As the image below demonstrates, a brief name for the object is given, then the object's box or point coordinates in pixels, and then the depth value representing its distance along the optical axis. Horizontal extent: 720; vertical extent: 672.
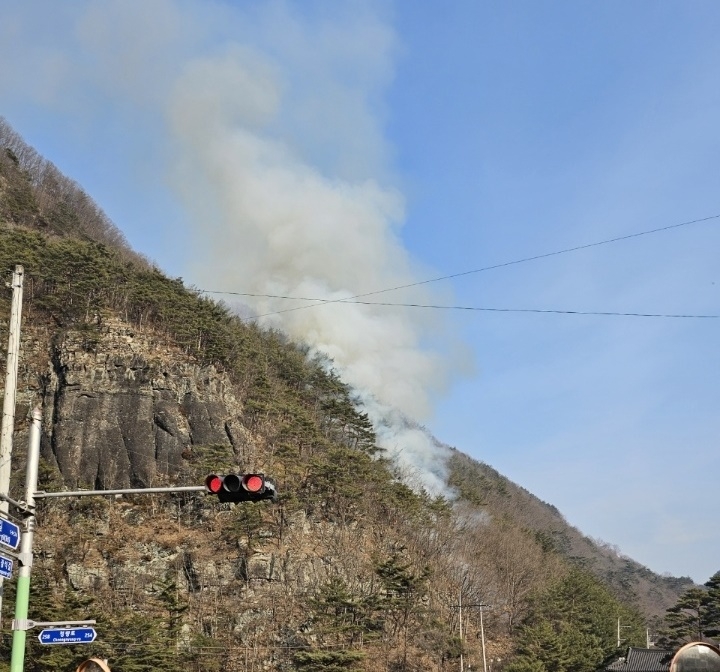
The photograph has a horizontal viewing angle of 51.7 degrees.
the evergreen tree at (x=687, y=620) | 53.34
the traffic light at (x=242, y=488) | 9.11
